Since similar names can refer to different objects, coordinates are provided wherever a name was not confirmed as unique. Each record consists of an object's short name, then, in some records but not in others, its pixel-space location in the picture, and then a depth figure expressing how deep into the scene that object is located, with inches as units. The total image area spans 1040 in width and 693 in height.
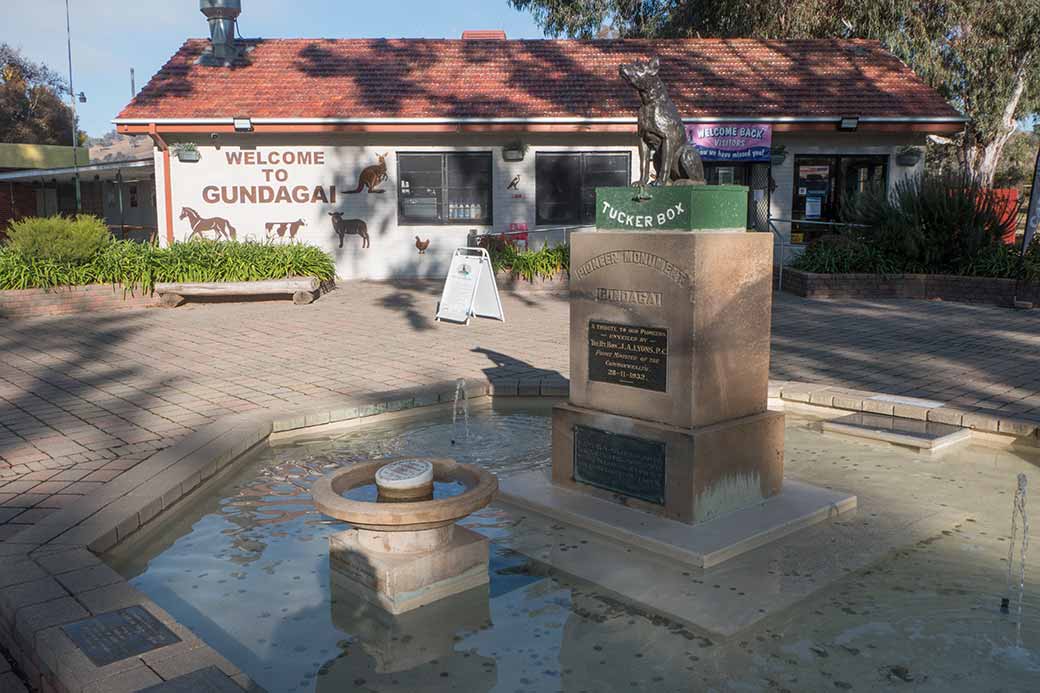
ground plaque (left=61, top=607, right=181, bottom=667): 127.5
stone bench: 537.3
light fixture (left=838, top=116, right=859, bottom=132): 663.1
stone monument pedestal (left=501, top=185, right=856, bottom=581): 189.8
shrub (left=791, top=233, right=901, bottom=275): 607.5
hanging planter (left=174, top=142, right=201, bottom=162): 666.8
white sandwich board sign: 472.4
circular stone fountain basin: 156.3
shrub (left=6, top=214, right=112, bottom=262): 522.0
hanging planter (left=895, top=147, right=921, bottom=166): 695.7
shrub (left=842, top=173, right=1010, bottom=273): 593.0
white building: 669.9
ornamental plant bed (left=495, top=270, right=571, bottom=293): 615.5
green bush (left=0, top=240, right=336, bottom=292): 519.2
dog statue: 209.0
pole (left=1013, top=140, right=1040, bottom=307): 556.4
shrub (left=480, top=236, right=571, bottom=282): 615.2
